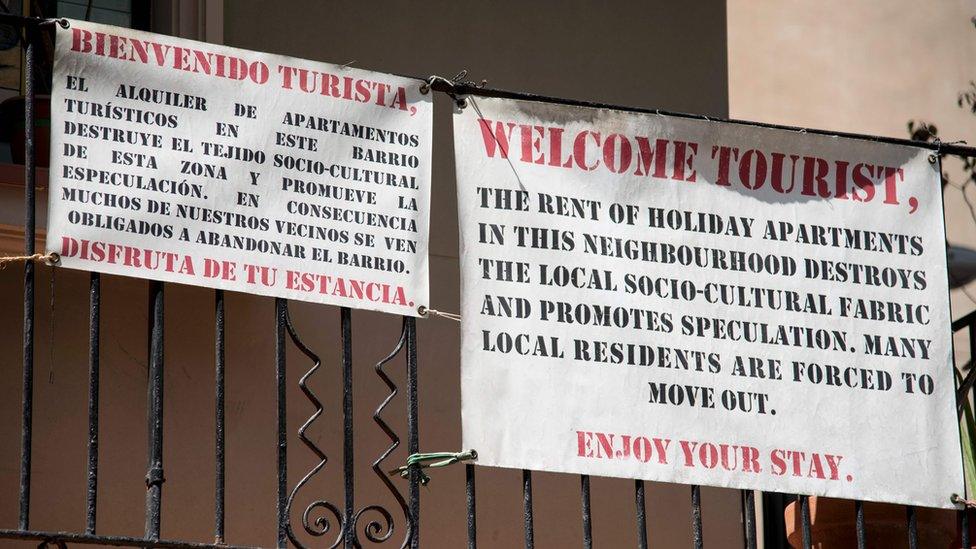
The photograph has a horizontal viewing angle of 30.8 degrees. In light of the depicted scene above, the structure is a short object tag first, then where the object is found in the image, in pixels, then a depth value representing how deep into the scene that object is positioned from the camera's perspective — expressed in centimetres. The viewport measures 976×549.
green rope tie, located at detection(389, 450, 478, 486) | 517
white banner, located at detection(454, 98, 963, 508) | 532
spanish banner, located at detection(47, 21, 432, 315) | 507
